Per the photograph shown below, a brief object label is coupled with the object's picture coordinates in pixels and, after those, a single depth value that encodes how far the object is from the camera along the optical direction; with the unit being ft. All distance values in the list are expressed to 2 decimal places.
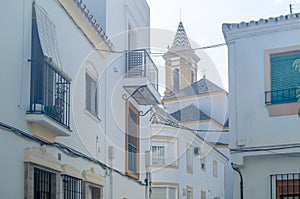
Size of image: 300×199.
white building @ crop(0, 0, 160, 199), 29.27
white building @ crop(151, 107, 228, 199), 98.32
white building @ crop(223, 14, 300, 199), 44.19
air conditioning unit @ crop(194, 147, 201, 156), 106.95
